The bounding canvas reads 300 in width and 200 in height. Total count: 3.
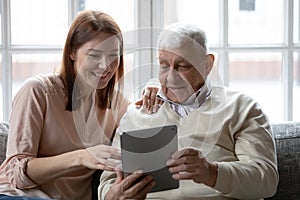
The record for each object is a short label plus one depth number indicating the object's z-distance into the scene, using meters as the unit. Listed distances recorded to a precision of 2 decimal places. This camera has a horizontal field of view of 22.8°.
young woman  2.18
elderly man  2.09
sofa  2.35
